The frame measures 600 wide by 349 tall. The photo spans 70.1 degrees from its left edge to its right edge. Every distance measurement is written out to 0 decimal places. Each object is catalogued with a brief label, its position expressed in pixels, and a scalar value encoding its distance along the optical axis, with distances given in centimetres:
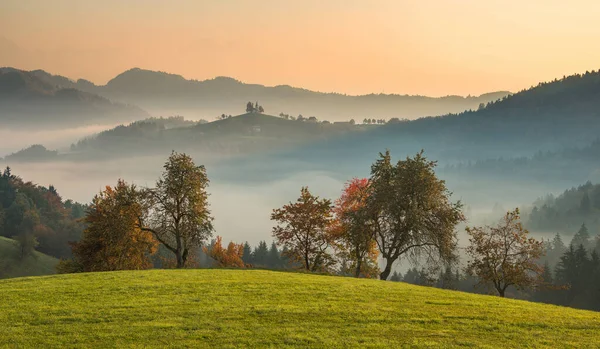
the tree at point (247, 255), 15899
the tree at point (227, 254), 7688
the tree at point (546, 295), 10080
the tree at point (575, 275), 9497
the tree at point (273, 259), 15675
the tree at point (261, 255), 15475
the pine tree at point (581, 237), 19256
